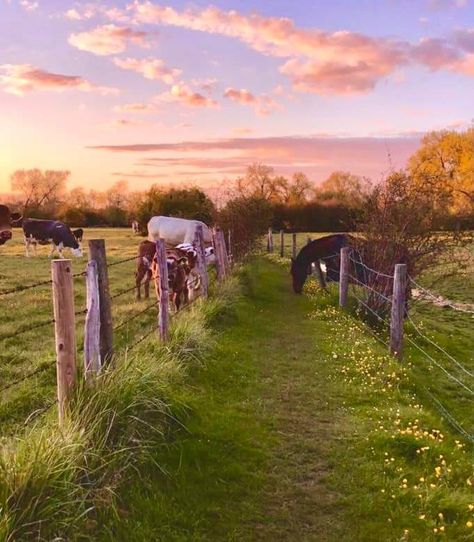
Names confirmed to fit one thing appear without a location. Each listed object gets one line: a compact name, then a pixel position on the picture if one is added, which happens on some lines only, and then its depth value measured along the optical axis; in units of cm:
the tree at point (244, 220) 2106
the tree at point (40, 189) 6075
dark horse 1573
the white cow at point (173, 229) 2238
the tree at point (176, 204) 3259
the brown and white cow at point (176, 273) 1130
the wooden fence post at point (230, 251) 1880
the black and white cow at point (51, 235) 2636
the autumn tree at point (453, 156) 5128
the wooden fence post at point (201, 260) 1118
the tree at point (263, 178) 5381
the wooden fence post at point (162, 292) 760
